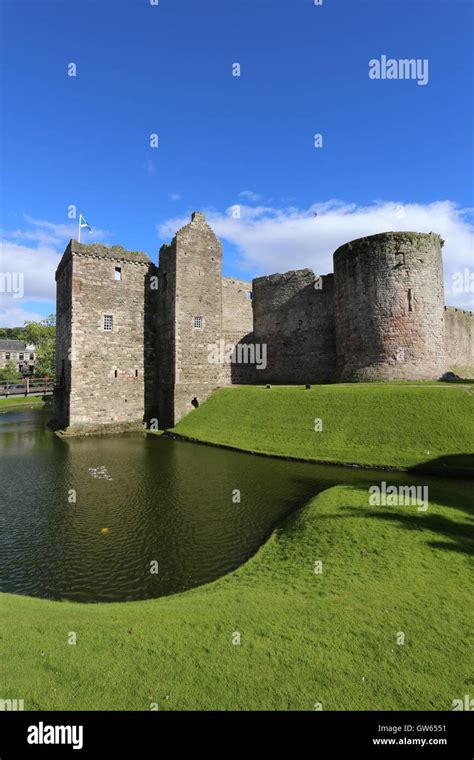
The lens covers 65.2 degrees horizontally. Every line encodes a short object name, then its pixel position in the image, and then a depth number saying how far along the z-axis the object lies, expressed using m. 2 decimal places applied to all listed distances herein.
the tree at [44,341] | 72.31
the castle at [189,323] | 31.78
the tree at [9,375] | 84.18
